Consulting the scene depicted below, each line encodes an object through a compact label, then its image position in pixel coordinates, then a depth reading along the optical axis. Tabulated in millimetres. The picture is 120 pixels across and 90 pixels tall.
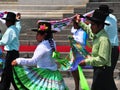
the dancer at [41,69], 6859
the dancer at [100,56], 6250
